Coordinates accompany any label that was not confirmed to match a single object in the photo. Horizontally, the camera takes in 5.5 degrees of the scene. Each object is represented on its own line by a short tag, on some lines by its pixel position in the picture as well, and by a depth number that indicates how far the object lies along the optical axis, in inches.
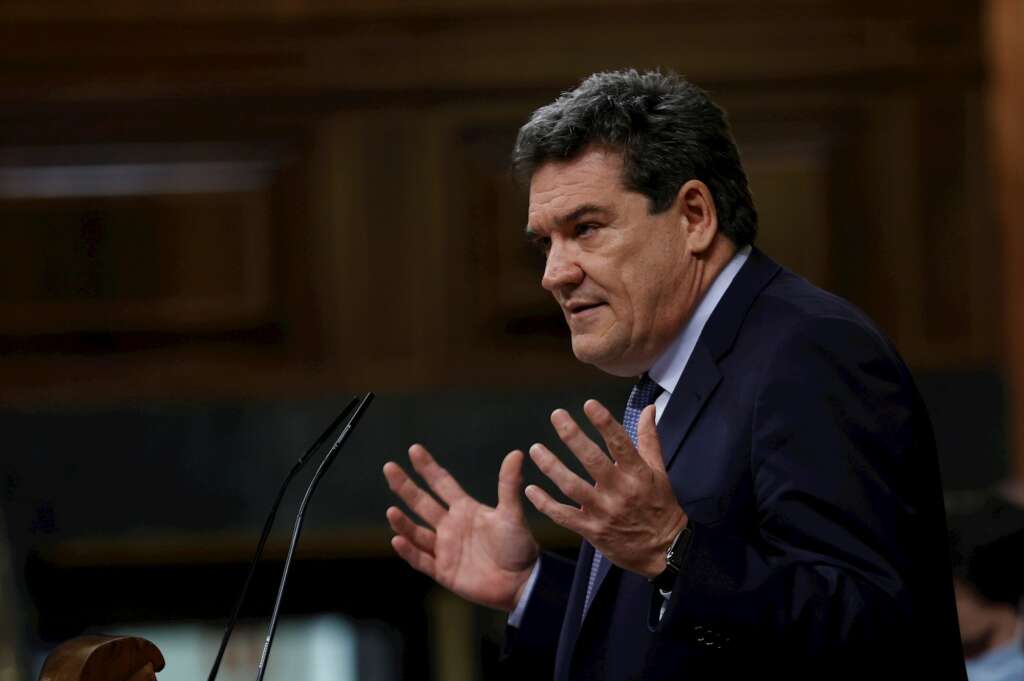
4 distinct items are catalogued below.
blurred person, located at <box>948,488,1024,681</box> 437.1
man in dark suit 377.2
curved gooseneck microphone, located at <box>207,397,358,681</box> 380.2
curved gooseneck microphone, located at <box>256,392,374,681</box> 379.3
